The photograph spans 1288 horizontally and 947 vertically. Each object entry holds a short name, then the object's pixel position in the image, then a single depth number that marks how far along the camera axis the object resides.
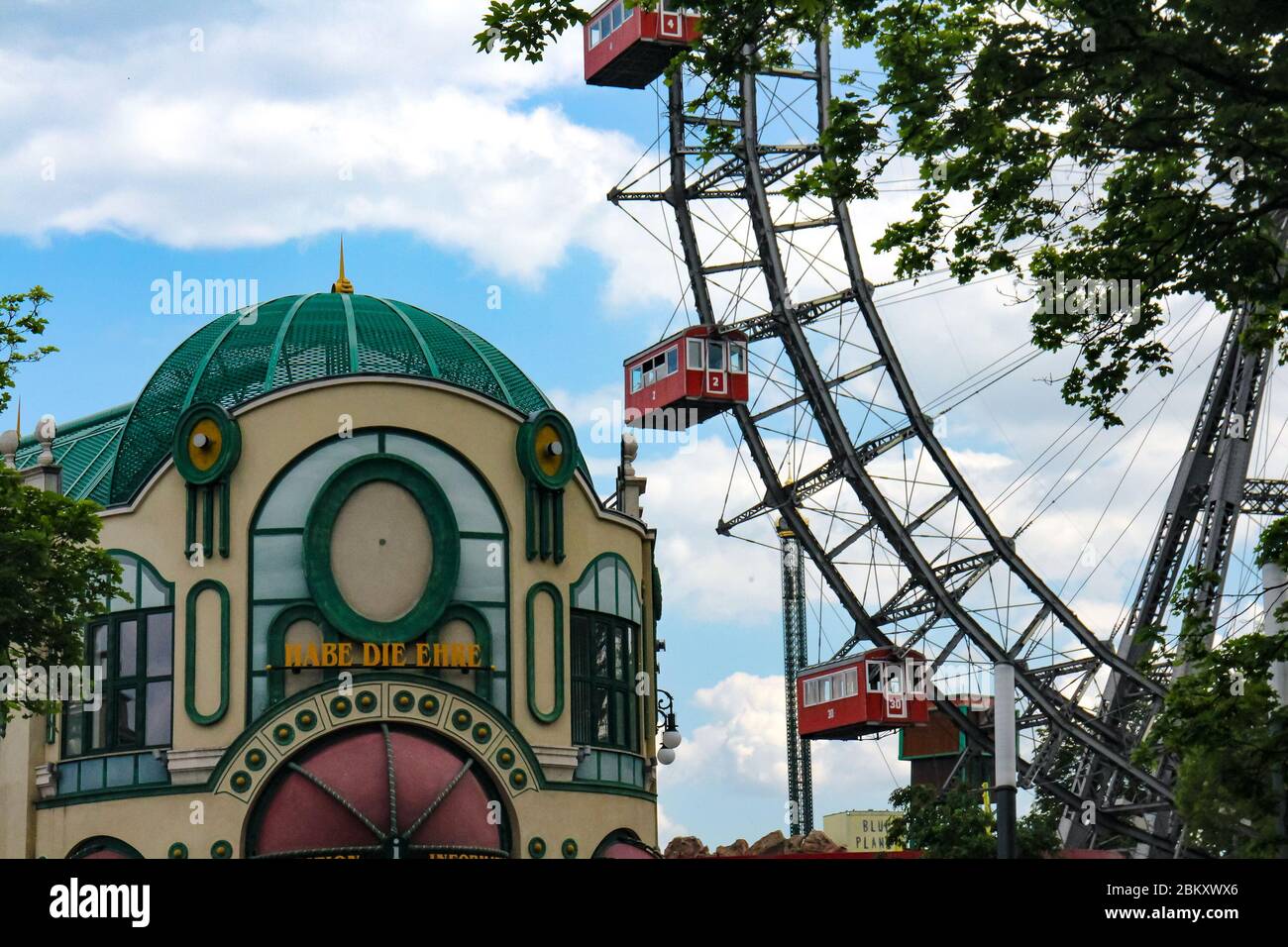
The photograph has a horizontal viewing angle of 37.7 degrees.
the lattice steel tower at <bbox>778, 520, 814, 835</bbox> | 110.94
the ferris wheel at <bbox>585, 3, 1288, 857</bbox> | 60.16
